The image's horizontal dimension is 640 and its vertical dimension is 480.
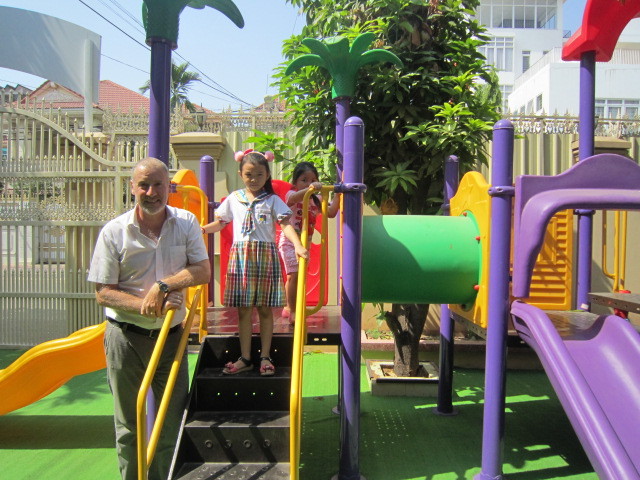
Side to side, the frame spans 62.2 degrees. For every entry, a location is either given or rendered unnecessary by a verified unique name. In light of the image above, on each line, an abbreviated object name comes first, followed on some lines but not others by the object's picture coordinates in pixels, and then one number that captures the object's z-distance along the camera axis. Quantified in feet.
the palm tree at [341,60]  14.17
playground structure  10.03
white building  87.25
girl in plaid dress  11.31
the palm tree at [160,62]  12.11
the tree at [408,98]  16.48
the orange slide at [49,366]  13.69
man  8.97
